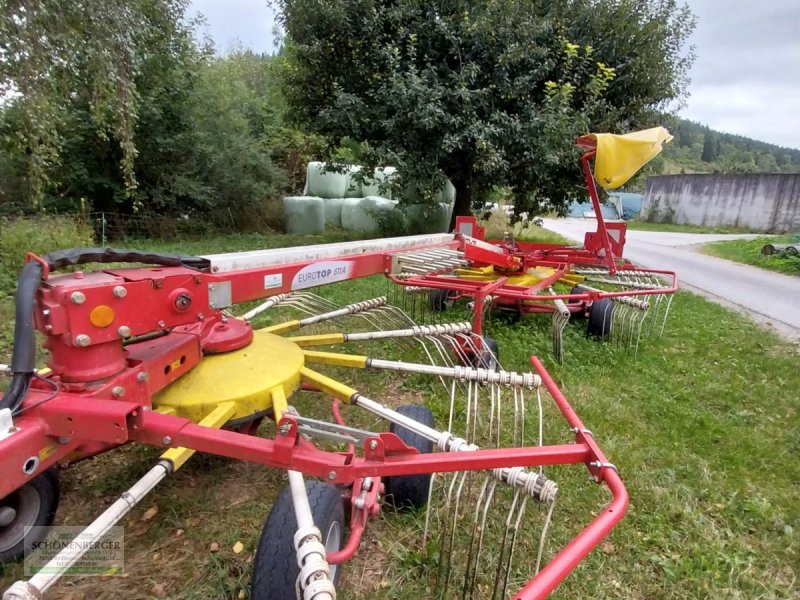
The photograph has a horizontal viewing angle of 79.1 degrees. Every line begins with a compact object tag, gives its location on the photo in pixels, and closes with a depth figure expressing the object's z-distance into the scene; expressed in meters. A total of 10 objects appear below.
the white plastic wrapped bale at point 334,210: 15.09
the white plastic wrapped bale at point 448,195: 11.26
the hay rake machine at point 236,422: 1.41
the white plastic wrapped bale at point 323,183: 14.74
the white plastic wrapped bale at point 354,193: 15.34
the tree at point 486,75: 7.30
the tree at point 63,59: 4.45
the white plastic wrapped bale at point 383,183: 8.46
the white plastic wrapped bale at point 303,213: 13.45
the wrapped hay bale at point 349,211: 14.43
